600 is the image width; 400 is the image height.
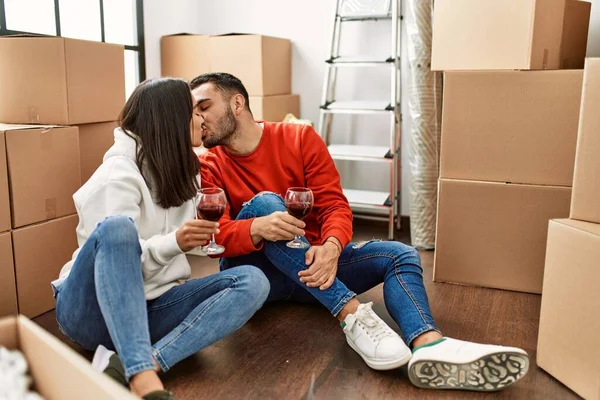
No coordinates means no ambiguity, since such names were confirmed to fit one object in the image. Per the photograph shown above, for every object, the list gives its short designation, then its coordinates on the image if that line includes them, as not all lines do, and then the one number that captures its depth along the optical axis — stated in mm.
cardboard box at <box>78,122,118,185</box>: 2488
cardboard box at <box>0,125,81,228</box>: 2115
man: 1670
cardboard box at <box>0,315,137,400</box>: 910
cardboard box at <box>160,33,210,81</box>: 3645
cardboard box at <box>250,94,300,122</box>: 3541
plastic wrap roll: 3223
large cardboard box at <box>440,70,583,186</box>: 2408
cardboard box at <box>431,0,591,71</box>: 2408
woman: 1464
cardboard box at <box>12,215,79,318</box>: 2166
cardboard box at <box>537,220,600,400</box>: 1584
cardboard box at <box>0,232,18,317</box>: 2100
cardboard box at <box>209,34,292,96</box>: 3525
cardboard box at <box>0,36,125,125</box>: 2287
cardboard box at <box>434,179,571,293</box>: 2486
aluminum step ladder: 3422
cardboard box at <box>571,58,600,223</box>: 1649
